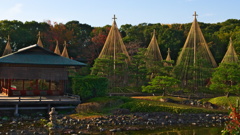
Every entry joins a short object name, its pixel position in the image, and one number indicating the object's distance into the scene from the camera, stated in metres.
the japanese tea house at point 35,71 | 23.09
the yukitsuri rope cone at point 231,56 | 32.35
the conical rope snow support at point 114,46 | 30.16
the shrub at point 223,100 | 24.50
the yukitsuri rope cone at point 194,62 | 28.61
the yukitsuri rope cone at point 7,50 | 36.78
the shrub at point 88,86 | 23.86
